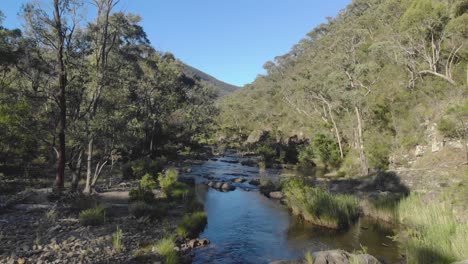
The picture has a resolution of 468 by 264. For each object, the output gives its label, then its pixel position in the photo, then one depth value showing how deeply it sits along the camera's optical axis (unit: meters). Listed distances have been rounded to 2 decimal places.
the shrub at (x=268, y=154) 44.27
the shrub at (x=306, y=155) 41.41
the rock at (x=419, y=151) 23.38
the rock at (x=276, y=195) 21.66
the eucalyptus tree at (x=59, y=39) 14.84
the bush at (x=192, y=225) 12.88
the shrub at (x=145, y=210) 14.24
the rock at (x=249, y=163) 41.47
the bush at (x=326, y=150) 37.09
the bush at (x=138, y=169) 25.91
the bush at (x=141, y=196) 16.66
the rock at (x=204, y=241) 12.45
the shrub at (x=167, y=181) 19.60
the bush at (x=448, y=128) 19.45
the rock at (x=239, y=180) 28.52
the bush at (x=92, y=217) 12.11
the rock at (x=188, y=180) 25.47
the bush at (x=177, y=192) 18.58
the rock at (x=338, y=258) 9.21
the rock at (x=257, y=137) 64.44
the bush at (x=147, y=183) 18.50
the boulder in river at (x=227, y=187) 25.09
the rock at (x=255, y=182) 27.15
